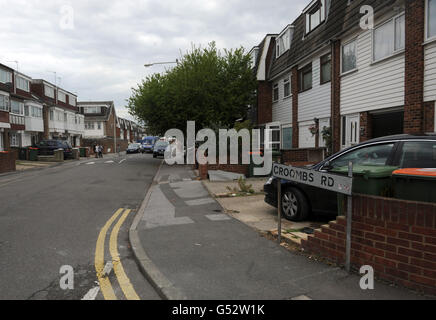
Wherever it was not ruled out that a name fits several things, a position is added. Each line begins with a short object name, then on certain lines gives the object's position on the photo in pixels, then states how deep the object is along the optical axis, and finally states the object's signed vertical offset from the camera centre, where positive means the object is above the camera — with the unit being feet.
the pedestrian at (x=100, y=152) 125.08 -2.90
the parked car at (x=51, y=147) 100.92 -0.69
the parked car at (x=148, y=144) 167.84 -0.01
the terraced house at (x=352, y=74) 31.68 +8.66
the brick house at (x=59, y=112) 144.46 +15.62
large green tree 68.23 +11.22
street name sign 13.43 -1.60
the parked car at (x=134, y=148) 164.25 -2.00
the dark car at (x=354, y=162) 15.66 -1.04
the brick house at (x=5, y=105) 102.78 +12.98
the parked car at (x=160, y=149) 112.06 -1.73
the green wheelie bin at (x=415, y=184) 12.04 -1.61
